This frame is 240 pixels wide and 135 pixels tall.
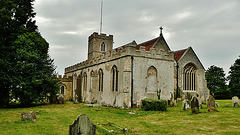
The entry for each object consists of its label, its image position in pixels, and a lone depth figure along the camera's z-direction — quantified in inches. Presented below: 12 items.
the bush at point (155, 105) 622.4
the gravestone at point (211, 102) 565.2
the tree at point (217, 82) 1603.3
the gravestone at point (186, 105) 602.6
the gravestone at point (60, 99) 965.2
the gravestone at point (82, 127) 226.7
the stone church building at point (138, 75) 723.4
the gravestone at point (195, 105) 522.6
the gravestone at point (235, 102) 672.9
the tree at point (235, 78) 1402.6
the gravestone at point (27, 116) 418.0
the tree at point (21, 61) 729.6
